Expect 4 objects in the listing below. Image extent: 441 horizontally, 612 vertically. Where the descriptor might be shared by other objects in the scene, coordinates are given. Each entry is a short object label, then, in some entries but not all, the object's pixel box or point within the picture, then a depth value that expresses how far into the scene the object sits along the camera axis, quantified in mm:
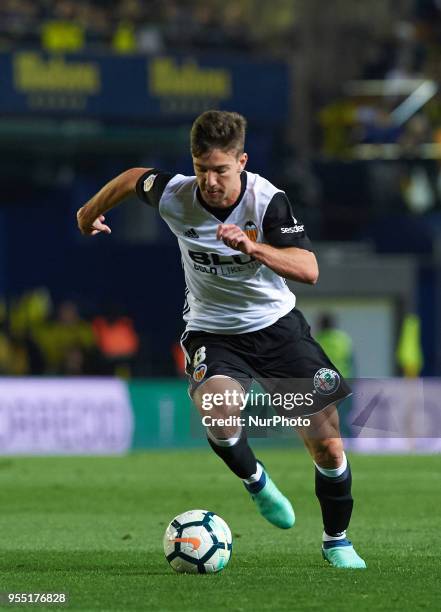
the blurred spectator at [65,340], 43937
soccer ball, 14086
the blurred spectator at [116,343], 45625
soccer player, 14125
